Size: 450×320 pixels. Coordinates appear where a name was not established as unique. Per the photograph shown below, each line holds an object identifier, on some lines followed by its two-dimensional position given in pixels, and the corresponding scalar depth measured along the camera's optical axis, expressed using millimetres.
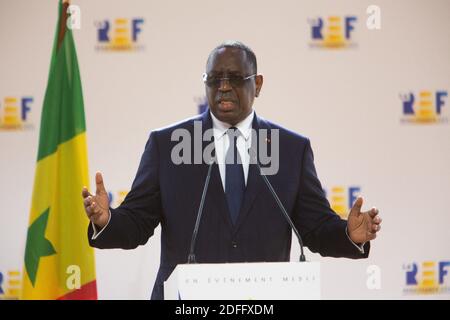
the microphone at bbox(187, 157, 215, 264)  8001
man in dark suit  8359
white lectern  7879
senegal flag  9432
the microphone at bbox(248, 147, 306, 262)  8057
